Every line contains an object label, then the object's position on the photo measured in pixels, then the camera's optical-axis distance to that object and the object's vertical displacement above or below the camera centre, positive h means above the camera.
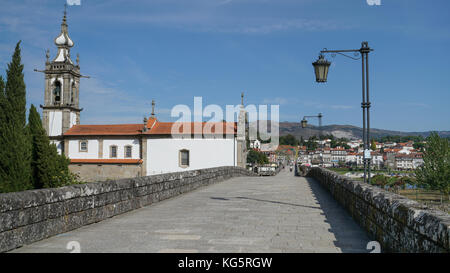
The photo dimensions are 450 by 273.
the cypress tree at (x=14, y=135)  24.86 +0.89
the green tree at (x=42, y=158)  27.03 -0.78
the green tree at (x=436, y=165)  83.94 -4.13
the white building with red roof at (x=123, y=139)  46.97 +1.13
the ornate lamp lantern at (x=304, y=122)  26.55 +1.89
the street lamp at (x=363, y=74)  9.68 +1.99
